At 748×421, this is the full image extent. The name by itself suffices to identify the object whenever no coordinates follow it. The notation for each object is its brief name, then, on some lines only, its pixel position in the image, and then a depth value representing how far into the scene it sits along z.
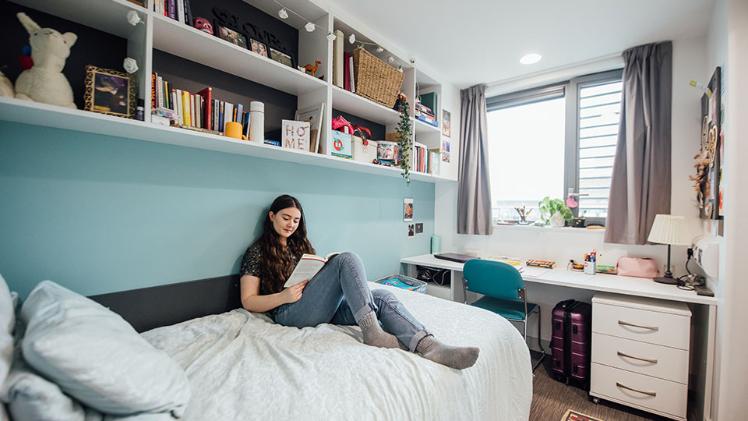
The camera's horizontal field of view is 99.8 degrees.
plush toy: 1.04
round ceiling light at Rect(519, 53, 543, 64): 2.44
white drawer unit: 1.76
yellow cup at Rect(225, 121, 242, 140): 1.48
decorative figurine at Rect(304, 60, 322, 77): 1.84
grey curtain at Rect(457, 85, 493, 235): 2.95
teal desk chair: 2.15
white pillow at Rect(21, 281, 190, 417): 0.65
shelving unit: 1.13
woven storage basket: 2.03
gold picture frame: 1.13
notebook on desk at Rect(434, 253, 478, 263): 2.74
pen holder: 2.32
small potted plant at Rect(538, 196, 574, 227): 2.63
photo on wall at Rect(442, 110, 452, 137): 2.94
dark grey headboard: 1.36
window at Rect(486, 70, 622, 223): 2.57
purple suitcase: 2.11
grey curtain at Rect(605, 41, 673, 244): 2.21
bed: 0.89
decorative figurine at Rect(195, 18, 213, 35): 1.41
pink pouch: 2.22
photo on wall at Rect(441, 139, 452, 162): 2.95
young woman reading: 1.28
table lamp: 1.94
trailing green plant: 2.36
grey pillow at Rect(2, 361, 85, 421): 0.59
